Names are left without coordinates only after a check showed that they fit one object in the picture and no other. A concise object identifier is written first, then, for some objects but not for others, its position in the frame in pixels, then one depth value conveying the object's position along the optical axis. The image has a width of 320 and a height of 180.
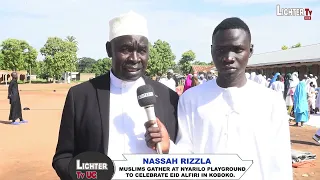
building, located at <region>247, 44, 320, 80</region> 24.11
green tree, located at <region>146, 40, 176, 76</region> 59.69
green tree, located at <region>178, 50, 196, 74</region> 73.55
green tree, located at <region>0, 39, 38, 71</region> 55.25
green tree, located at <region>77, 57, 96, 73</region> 98.90
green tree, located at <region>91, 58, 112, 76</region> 78.09
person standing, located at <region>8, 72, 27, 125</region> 11.79
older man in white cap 2.00
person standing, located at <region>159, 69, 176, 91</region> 12.74
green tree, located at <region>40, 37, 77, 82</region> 57.22
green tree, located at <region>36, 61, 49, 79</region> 72.34
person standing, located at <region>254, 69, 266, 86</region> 15.40
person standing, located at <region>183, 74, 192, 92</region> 14.41
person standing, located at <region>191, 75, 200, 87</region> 13.43
